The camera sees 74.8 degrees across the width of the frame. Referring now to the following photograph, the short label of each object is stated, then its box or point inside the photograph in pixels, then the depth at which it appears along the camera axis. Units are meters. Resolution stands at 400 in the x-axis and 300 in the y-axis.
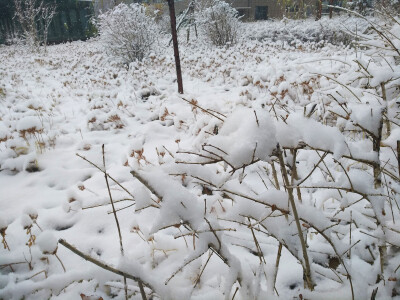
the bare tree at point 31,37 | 12.46
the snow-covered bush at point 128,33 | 7.65
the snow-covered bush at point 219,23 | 9.38
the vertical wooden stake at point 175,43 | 3.23
